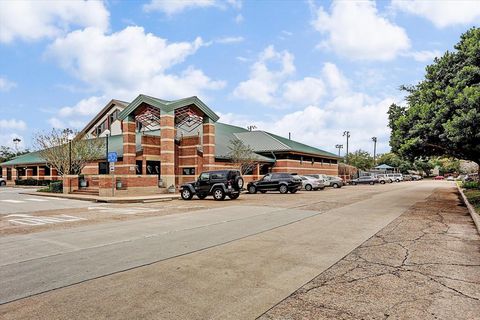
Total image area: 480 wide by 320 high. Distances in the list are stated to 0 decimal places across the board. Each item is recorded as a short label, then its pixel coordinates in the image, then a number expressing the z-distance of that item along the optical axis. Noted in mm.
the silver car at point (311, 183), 36000
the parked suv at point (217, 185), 22688
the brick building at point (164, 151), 30141
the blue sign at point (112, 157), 25219
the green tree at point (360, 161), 81688
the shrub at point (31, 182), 44175
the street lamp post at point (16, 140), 86875
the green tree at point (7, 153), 77562
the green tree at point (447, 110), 14750
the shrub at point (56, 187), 31406
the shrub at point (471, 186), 32631
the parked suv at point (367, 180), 54938
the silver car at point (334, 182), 42800
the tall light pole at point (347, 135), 82112
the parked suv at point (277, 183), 29938
